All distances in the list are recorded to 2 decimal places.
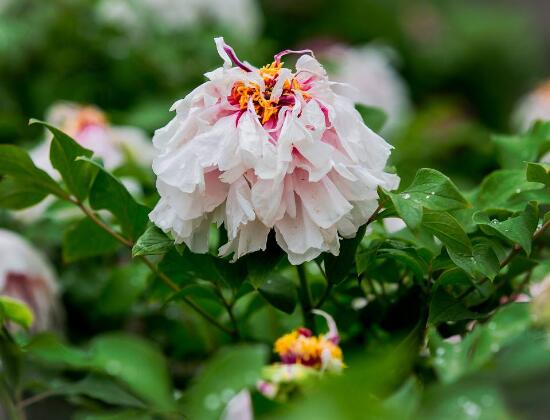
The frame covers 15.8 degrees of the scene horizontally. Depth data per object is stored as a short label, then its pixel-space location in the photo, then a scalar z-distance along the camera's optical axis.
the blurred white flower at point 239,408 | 1.23
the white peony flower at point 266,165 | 1.18
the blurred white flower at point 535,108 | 2.33
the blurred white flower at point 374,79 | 2.60
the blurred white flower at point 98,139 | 1.72
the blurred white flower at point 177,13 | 2.49
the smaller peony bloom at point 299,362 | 1.16
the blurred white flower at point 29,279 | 1.55
